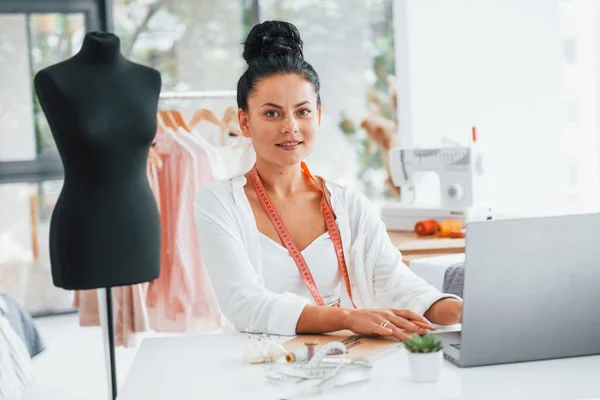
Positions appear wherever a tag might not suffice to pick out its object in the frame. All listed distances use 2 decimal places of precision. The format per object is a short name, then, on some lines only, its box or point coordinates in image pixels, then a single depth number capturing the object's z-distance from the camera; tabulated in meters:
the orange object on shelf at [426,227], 3.52
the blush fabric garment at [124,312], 3.73
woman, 1.99
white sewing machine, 3.55
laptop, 1.42
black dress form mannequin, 2.61
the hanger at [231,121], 4.02
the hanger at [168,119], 3.92
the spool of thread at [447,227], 3.45
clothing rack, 3.85
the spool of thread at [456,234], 3.42
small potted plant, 1.41
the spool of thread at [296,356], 1.55
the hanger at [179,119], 3.95
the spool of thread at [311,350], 1.53
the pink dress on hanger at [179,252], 3.78
